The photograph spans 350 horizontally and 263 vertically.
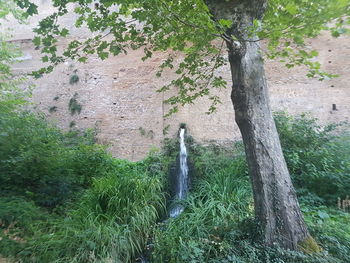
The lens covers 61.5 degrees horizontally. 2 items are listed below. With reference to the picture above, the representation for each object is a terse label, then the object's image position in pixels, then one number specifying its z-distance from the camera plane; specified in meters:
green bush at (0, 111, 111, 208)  4.91
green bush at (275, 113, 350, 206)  5.51
